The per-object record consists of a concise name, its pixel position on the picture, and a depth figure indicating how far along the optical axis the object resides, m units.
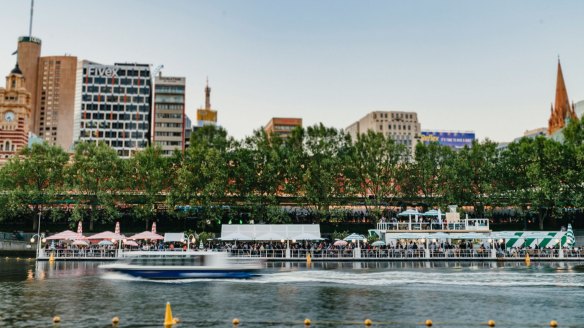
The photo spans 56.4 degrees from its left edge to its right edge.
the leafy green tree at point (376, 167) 94.38
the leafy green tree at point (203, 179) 90.62
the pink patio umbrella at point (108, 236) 68.31
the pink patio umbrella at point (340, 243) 71.88
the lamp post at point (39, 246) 67.40
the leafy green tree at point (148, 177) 92.50
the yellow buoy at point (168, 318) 25.17
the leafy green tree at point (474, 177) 92.38
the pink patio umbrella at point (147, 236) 70.12
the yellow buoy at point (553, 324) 24.81
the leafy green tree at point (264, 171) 93.19
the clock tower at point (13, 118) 150.62
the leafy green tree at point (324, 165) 92.12
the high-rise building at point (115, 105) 183.25
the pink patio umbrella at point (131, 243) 69.81
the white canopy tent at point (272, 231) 72.75
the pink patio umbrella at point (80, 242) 68.29
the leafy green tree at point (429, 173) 94.88
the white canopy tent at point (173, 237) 74.62
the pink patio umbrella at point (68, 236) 68.31
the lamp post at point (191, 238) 75.19
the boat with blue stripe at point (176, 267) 45.56
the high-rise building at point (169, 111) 179.00
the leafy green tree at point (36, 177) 89.00
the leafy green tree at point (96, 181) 90.06
